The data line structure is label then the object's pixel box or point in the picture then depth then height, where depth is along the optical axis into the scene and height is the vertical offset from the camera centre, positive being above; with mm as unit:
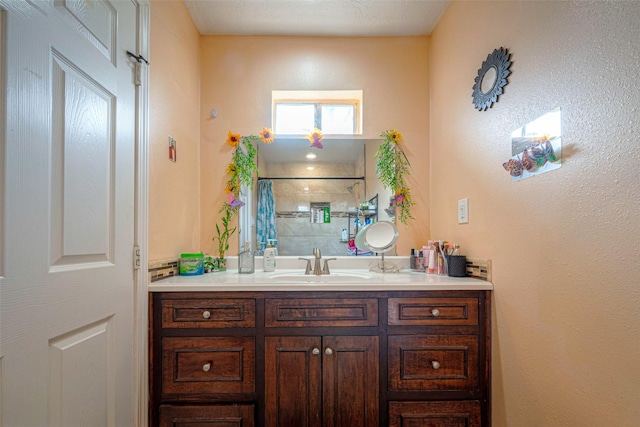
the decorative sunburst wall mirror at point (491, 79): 1300 +606
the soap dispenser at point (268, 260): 1874 -249
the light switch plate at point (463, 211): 1593 +33
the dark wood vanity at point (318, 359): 1355 -608
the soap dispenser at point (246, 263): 1782 -252
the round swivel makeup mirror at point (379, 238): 1928 -126
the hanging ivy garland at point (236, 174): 1968 +276
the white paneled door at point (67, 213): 775 +18
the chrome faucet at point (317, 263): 1839 -264
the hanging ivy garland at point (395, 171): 2008 +296
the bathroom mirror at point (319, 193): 1988 +157
